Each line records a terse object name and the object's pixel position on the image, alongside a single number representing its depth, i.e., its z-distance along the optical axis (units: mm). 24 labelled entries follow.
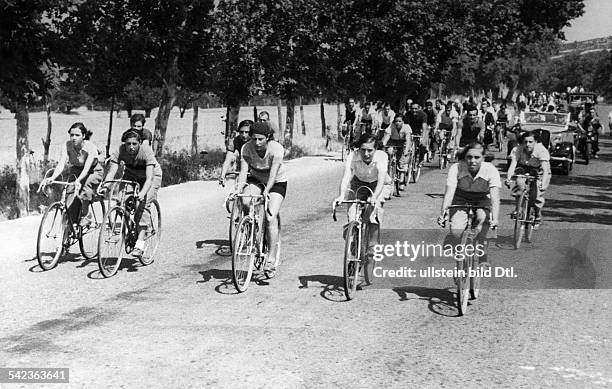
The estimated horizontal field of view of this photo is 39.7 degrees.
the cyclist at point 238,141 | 11753
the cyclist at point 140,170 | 9977
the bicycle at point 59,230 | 9867
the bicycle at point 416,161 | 21031
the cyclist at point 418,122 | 21531
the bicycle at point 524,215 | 12008
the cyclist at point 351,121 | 27494
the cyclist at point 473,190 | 8359
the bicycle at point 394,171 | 17953
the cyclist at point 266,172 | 9422
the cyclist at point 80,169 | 10125
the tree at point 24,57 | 14984
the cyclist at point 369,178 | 8906
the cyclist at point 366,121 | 26609
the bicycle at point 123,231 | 9441
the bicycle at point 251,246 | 8734
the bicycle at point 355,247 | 8445
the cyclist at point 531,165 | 12180
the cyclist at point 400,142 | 18766
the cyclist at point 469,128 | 20969
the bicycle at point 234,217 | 10700
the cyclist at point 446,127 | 25484
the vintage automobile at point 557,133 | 24203
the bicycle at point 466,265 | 8094
